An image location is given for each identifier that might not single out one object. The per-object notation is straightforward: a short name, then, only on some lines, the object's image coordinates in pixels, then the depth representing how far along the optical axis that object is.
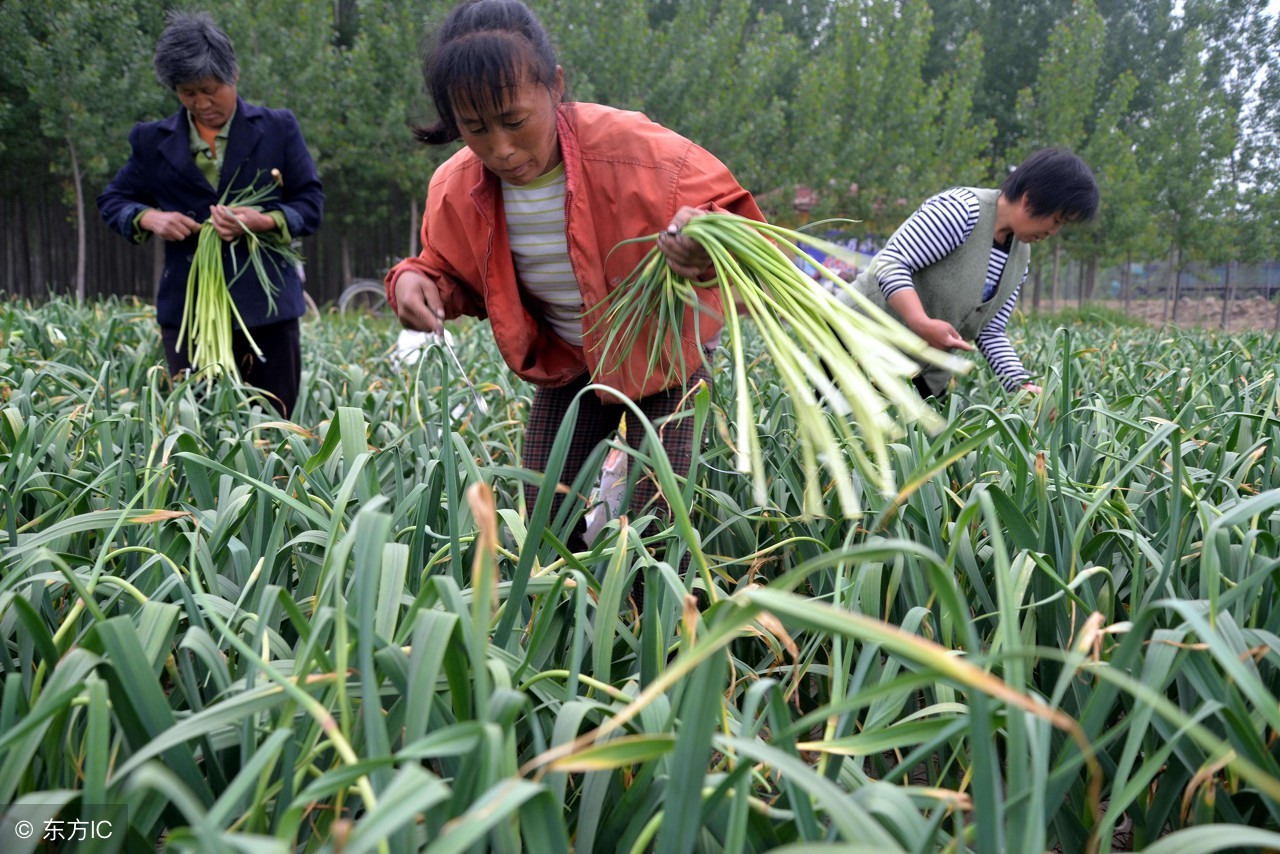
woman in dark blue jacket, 2.99
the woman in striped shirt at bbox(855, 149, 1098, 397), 2.75
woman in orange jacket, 1.69
